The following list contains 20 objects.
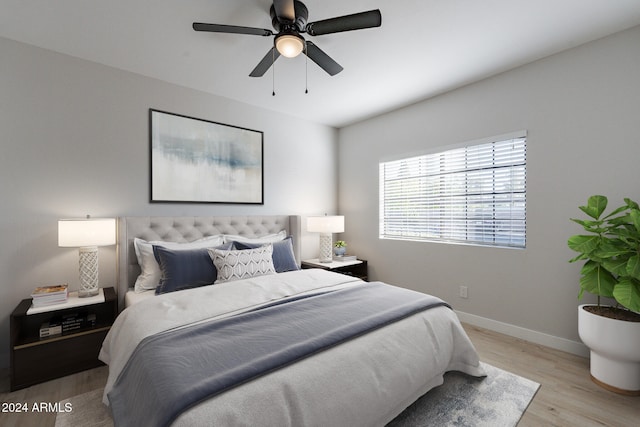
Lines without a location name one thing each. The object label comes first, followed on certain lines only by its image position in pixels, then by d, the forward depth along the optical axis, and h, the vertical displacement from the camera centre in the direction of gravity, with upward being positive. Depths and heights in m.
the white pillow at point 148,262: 2.56 -0.46
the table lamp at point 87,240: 2.29 -0.23
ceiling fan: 1.73 +1.15
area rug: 1.73 -1.26
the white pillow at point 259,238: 3.18 -0.32
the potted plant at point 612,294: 1.91 -0.57
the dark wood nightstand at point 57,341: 2.08 -0.98
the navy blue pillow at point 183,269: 2.44 -0.50
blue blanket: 1.13 -0.66
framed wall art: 3.03 +0.57
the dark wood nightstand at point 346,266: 3.82 -0.76
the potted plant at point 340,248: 4.24 -0.55
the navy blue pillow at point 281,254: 3.05 -0.47
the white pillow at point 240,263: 2.60 -0.49
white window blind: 2.93 +0.18
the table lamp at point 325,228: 3.95 -0.24
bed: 1.14 -0.69
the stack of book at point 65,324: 2.24 -0.90
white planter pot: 1.92 -0.96
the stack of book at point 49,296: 2.17 -0.64
